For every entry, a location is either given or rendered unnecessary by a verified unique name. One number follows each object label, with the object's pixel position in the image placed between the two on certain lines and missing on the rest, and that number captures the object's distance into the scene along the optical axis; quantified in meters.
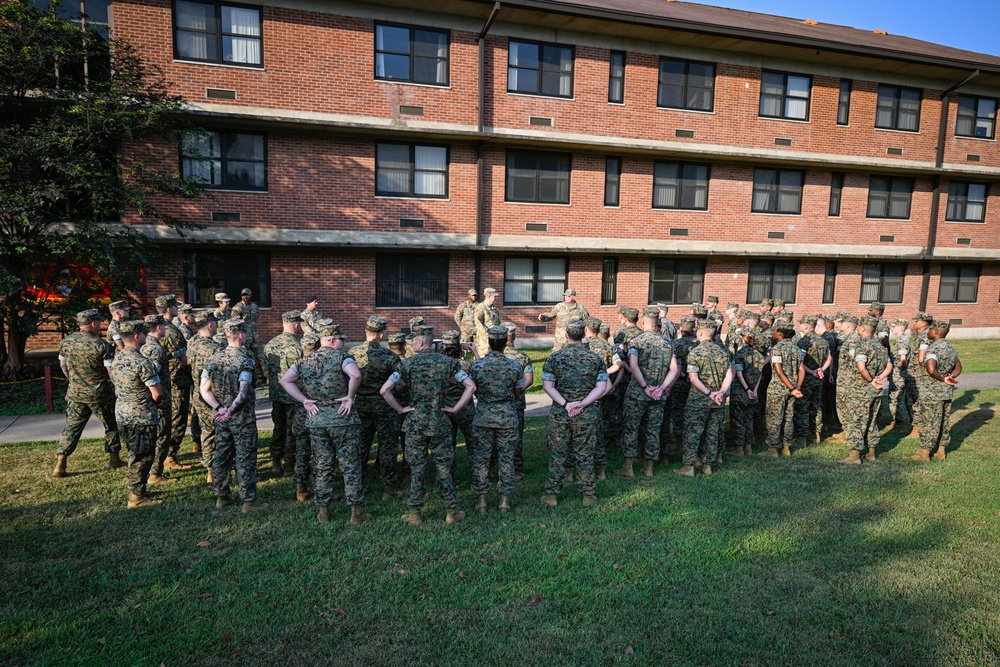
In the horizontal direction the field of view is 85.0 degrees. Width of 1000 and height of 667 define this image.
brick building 14.66
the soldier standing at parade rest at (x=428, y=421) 6.26
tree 10.74
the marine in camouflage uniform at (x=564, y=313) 10.84
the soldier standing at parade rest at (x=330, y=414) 6.12
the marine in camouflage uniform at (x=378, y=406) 6.83
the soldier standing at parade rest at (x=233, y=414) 6.45
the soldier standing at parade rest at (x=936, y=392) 8.49
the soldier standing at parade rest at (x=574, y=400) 6.55
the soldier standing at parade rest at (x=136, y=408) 6.59
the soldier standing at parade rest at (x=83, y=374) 7.41
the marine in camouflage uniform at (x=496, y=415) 6.43
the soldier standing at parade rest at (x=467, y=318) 12.77
